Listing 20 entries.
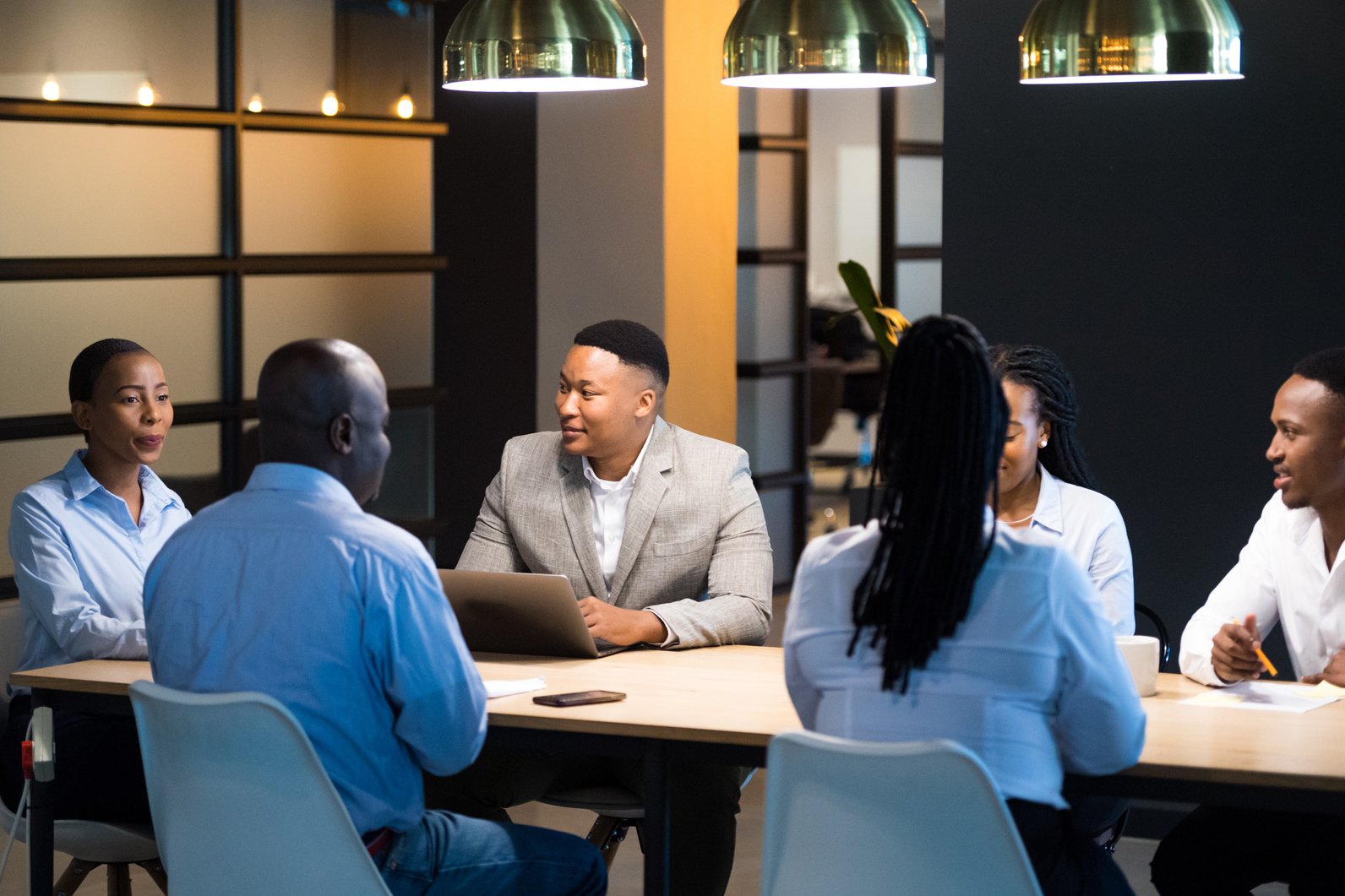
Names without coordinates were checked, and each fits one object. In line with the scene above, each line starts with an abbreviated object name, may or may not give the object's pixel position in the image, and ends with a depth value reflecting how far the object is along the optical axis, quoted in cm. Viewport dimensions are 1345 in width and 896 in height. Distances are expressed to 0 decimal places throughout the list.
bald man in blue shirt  443
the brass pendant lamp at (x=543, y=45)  571
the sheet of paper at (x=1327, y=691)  536
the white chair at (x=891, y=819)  395
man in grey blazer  646
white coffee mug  533
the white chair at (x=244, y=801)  435
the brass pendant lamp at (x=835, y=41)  542
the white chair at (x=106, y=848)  587
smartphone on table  521
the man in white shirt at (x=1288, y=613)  543
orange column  1241
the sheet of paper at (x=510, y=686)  535
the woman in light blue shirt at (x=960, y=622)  416
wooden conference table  443
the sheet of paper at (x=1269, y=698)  519
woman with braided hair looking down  631
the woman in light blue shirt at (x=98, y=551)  600
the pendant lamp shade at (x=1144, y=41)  538
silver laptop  582
